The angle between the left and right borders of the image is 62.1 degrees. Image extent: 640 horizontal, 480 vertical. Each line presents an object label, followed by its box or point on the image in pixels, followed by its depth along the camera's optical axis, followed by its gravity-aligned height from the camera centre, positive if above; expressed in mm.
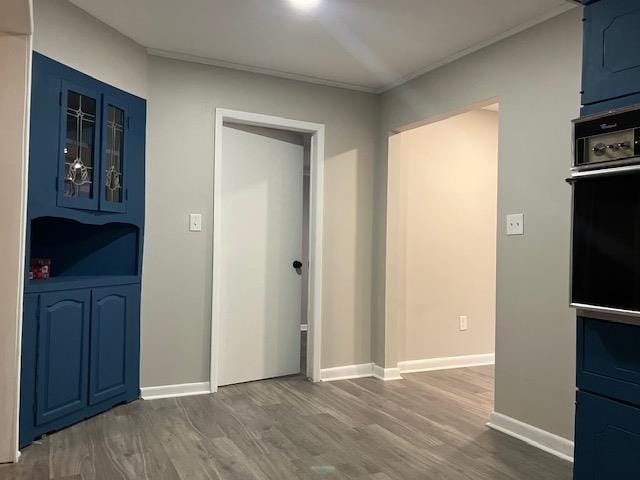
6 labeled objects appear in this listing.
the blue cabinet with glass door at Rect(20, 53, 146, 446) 2770 -48
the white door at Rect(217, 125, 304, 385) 3986 -73
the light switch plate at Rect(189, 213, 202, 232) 3701 +148
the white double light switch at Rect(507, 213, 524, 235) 3035 +152
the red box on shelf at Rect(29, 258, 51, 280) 3145 -174
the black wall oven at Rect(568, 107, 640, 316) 1737 +131
